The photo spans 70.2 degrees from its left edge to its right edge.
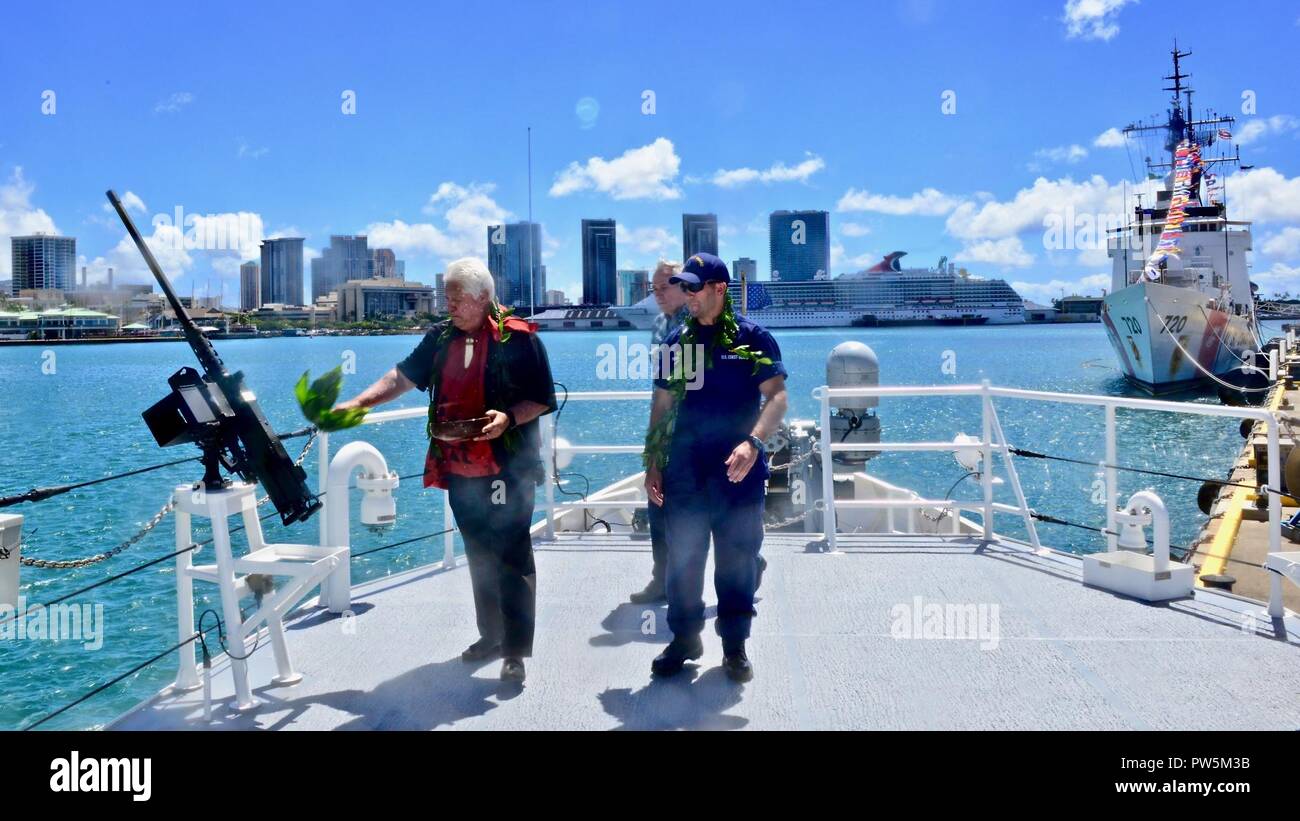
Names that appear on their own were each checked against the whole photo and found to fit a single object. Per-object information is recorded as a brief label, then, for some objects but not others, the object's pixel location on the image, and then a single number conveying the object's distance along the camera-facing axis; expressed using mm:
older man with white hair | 3801
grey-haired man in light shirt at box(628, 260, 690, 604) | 4793
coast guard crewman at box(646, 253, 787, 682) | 3729
